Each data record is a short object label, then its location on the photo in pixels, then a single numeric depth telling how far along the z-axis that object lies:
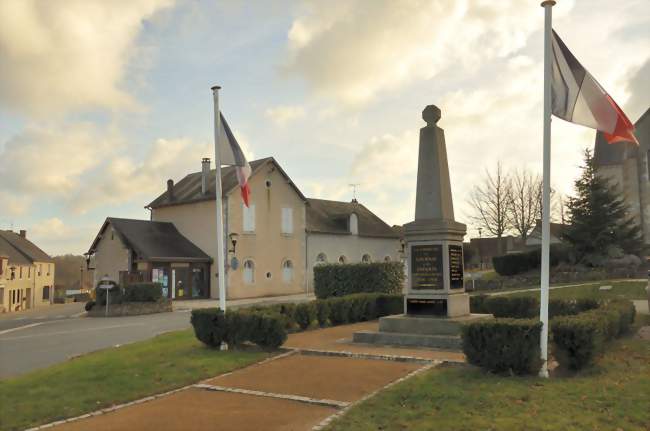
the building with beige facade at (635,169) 39.41
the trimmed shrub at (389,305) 17.39
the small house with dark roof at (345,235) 40.16
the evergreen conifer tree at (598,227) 29.17
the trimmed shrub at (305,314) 14.65
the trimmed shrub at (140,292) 26.45
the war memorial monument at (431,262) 11.93
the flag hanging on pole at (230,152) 12.40
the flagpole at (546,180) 8.39
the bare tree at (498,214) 47.56
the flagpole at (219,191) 12.16
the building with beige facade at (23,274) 50.72
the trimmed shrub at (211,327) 11.62
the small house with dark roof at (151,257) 31.89
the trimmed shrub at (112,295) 26.27
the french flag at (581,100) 8.40
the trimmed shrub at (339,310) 16.00
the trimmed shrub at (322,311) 15.38
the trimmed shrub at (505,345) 8.20
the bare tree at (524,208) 47.44
